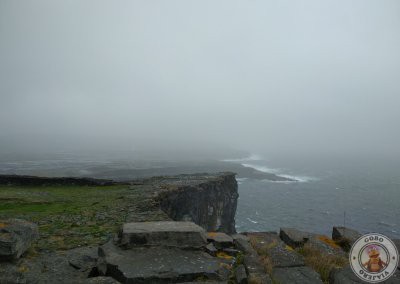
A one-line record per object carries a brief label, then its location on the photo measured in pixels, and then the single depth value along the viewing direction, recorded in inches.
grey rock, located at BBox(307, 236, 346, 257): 322.4
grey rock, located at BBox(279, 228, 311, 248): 349.7
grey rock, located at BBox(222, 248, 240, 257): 297.1
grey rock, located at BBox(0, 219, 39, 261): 236.9
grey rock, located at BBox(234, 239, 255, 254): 296.6
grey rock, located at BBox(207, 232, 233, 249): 310.3
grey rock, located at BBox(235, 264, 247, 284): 228.2
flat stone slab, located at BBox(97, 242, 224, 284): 230.9
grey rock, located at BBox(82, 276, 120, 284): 215.3
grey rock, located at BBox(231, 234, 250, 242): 335.4
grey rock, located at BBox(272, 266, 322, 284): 243.9
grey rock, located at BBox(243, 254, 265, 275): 242.8
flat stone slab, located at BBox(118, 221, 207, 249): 286.2
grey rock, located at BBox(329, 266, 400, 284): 234.5
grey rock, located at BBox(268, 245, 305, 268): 275.6
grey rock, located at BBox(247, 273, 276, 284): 221.3
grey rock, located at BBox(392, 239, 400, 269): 342.6
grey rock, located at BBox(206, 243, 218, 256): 289.4
